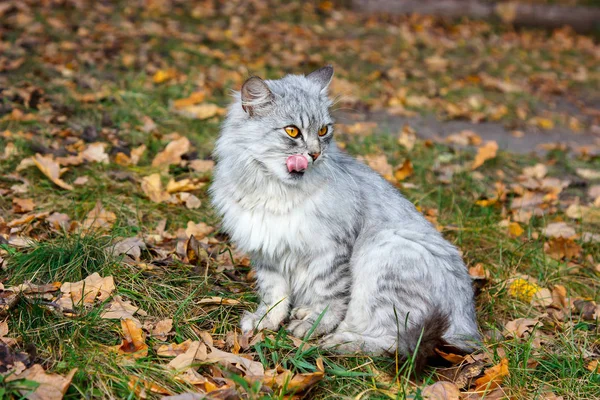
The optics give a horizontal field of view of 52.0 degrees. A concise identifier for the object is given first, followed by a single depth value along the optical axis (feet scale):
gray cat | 11.18
